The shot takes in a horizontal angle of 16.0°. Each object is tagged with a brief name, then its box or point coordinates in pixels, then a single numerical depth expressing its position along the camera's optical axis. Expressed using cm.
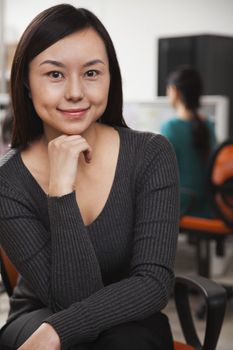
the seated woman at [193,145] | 295
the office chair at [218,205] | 257
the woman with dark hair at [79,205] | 129
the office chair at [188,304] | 138
